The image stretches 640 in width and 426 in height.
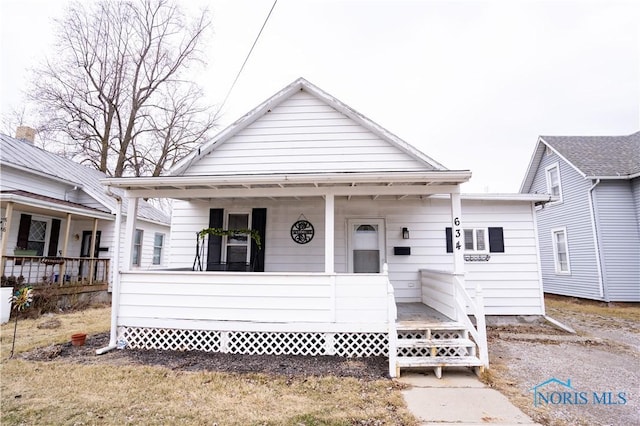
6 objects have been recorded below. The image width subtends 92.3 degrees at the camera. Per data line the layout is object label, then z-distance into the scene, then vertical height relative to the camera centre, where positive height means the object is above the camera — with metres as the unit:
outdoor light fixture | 7.23 +0.53
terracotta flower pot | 5.66 -1.56
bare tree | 15.64 +9.10
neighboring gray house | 10.87 +1.50
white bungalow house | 5.32 +0.32
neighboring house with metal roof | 9.34 +1.16
